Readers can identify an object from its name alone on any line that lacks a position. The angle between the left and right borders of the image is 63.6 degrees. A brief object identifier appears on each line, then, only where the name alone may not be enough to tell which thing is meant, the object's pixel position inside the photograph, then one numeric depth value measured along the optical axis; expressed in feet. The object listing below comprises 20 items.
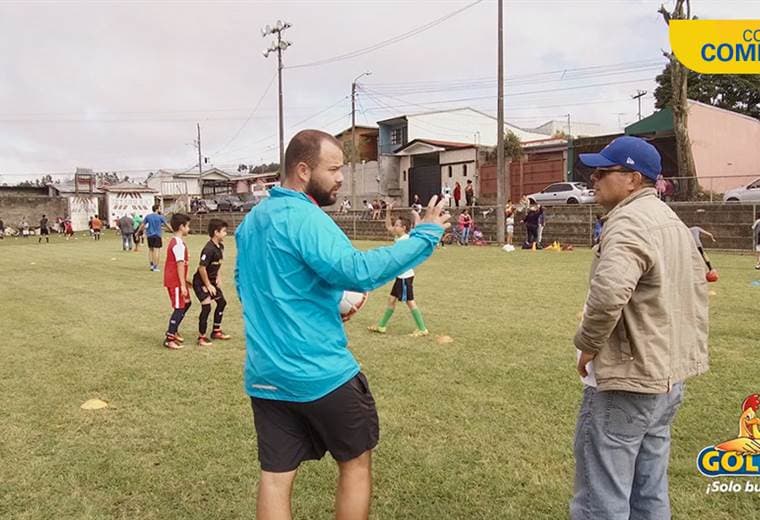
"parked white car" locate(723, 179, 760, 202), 75.20
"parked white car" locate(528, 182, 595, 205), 97.86
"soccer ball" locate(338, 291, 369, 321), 9.90
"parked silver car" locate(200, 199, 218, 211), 170.36
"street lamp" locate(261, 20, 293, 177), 120.57
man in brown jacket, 7.87
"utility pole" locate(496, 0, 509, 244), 81.35
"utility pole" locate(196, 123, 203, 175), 214.44
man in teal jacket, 7.93
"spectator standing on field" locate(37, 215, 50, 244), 125.94
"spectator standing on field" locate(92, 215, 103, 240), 129.08
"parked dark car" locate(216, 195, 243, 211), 159.83
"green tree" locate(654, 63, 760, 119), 134.31
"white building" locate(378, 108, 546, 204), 135.54
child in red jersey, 25.96
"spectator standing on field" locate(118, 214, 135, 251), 86.53
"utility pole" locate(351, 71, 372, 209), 144.77
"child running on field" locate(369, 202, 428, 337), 26.61
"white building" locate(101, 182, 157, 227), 181.06
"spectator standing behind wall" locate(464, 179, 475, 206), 108.06
